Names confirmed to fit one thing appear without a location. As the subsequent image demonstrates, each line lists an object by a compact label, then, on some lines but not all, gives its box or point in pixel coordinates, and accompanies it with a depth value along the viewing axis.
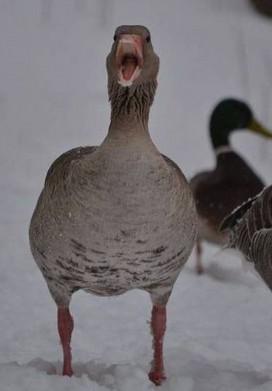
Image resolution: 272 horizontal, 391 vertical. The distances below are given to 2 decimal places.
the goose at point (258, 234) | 8.14
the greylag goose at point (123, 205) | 6.31
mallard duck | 12.98
